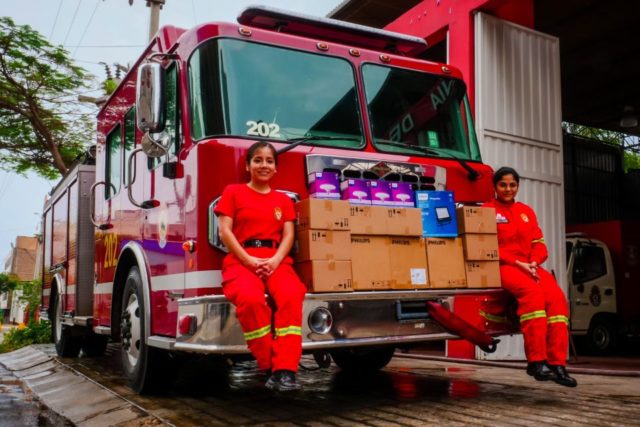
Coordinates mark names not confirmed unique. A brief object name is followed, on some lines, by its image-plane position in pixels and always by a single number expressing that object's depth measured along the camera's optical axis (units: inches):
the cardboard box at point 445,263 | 175.9
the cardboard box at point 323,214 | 160.7
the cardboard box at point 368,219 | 166.1
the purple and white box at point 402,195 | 176.7
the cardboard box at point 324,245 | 160.2
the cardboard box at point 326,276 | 158.7
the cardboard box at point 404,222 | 170.4
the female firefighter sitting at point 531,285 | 174.6
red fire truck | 164.4
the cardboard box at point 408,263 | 170.4
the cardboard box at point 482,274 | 180.2
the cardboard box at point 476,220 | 180.5
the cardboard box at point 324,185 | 169.5
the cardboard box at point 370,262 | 165.2
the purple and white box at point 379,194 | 173.5
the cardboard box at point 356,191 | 170.4
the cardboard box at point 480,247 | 179.8
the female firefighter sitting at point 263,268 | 148.7
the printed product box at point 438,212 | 179.6
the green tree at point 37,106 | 625.3
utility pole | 639.8
